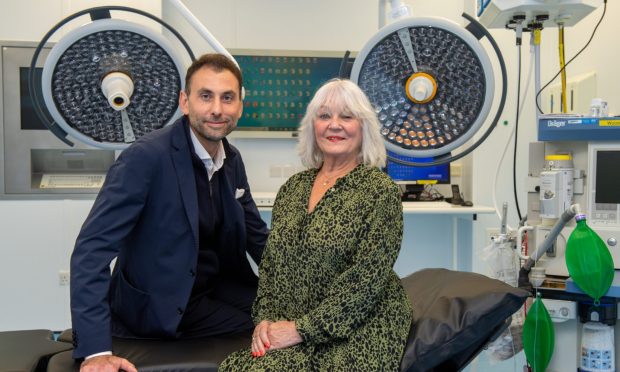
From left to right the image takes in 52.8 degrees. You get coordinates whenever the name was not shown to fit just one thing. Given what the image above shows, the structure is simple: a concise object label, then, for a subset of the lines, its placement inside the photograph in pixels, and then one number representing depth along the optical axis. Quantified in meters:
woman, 1.66
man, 1.75
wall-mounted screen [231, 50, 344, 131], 3.92
